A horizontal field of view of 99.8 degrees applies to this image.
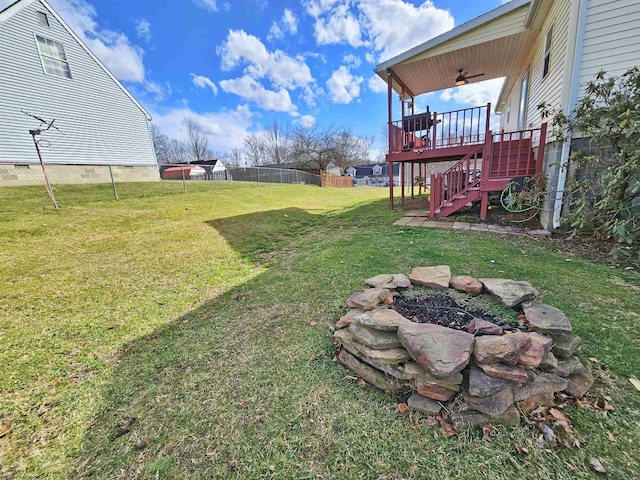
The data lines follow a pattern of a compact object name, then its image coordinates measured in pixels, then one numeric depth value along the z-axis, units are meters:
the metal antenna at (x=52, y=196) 6.88
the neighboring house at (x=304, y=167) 29.86
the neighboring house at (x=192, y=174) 22.77
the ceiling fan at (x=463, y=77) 8.36
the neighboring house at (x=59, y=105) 9.71
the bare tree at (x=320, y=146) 29.41
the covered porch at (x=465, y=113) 5.94
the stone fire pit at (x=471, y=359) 1.52
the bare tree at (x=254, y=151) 46.74
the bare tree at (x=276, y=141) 44.56
